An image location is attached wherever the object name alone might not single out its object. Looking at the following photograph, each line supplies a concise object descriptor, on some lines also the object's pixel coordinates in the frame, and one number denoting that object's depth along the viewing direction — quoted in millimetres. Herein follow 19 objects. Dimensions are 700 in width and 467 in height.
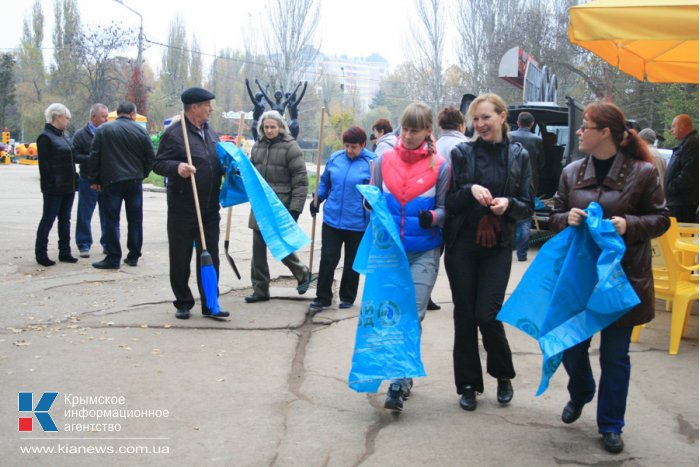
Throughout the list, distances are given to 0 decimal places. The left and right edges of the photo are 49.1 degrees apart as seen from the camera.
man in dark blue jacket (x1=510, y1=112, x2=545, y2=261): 10352
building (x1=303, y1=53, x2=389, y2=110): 70800
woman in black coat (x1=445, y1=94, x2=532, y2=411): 4414
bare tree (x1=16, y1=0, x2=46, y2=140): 56031
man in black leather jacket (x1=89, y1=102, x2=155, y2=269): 8938
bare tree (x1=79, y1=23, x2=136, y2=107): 40625
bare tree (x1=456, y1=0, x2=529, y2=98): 39469
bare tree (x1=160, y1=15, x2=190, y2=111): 65375
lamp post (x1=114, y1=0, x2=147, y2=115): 36969
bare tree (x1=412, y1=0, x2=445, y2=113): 43781
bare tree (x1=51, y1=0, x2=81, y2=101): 45094
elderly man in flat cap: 6500
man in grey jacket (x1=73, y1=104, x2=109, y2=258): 9898
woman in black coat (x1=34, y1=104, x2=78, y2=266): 9102
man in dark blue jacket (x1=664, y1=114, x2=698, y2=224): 8906
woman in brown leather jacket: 3898
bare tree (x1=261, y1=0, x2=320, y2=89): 47125
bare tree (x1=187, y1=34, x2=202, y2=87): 67188
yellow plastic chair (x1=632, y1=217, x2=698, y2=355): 5891
